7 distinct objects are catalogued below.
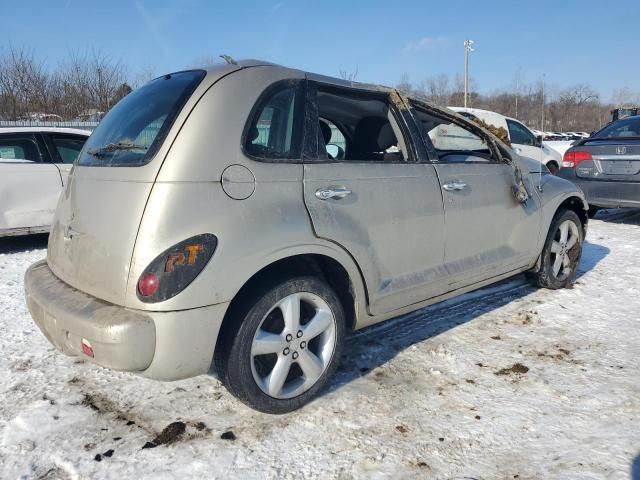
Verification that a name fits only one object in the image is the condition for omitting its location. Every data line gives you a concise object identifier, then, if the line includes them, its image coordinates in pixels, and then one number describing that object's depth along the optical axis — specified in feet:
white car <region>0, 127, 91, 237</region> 18.89
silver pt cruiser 7.07
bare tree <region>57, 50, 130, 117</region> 54.85
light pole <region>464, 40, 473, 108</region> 159.74
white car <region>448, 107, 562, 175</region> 33.22
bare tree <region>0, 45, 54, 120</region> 51.83
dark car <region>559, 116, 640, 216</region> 21.77
